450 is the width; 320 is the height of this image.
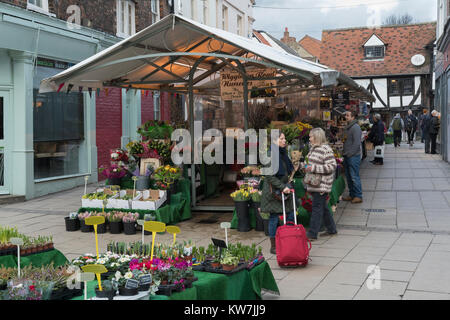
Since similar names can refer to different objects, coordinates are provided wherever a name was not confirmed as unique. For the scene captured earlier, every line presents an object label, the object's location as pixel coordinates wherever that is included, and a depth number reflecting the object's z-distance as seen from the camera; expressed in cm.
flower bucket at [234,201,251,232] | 903
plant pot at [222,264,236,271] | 475
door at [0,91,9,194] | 1292
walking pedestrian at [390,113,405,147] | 2554
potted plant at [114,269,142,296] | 386
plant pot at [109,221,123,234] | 908
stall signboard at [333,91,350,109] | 1794
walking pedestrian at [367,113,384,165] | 1884
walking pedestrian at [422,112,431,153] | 2195
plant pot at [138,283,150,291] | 397
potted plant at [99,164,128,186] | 1024
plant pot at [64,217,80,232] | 937
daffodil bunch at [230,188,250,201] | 905
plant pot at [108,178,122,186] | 1029
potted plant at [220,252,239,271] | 476
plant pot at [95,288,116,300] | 380
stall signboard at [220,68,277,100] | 1059
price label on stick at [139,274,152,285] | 399
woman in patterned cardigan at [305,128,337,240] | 784
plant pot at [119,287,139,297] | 385
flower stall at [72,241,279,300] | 404
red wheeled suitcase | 647
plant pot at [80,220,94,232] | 920
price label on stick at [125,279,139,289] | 388
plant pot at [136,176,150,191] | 984
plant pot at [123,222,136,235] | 900
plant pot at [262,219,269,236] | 863
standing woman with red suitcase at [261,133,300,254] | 714
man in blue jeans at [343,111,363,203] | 1104
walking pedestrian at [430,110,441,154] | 2066
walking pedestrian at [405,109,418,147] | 2709
